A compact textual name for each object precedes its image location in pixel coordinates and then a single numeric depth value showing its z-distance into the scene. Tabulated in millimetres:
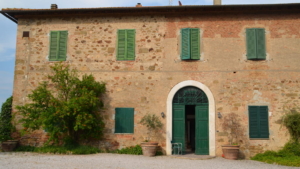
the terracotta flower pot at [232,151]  10727
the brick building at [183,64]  11547
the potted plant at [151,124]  11500
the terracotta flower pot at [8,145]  11609
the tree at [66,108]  10898
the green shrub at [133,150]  11359
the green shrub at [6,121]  11712
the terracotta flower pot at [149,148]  10883
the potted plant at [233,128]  11406
